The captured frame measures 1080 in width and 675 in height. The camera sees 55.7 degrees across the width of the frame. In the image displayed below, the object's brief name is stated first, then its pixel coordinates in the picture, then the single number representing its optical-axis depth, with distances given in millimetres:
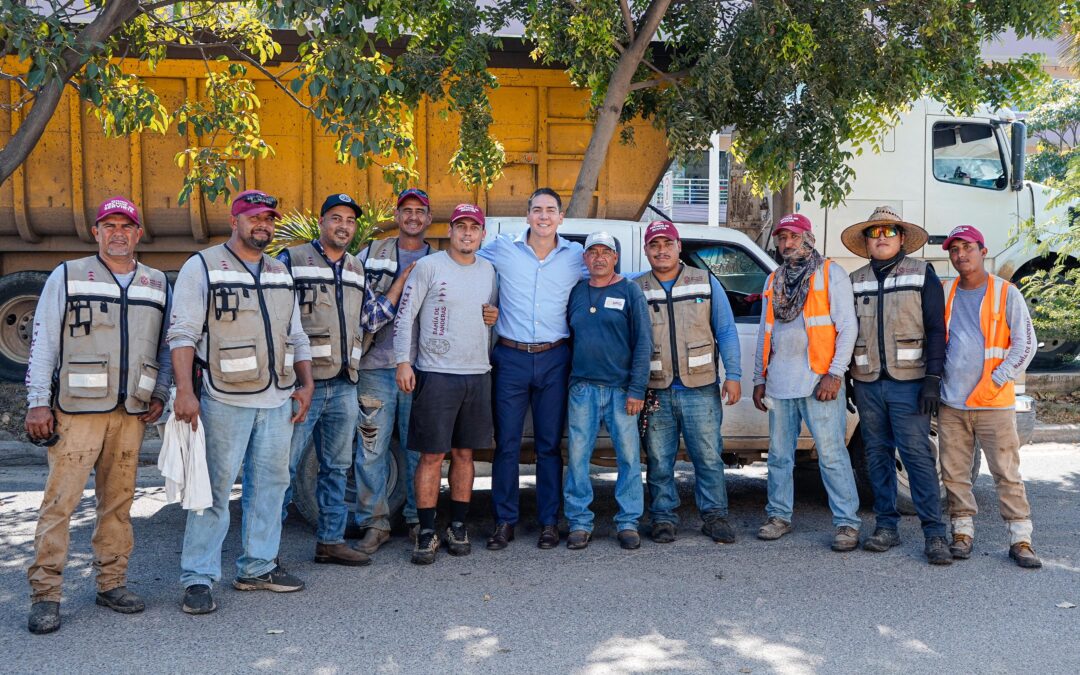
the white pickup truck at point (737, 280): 6363
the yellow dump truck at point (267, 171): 9898
